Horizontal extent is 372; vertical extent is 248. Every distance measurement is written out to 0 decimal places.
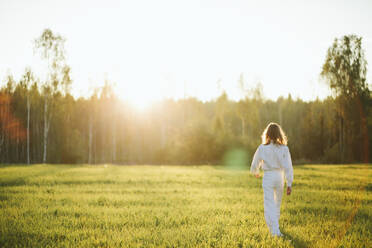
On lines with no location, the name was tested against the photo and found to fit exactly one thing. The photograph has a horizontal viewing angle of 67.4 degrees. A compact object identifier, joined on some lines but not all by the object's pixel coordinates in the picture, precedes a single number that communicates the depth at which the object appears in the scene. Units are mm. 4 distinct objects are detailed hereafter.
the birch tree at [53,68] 41062
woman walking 6812
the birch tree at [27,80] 42625
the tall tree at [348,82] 42781
